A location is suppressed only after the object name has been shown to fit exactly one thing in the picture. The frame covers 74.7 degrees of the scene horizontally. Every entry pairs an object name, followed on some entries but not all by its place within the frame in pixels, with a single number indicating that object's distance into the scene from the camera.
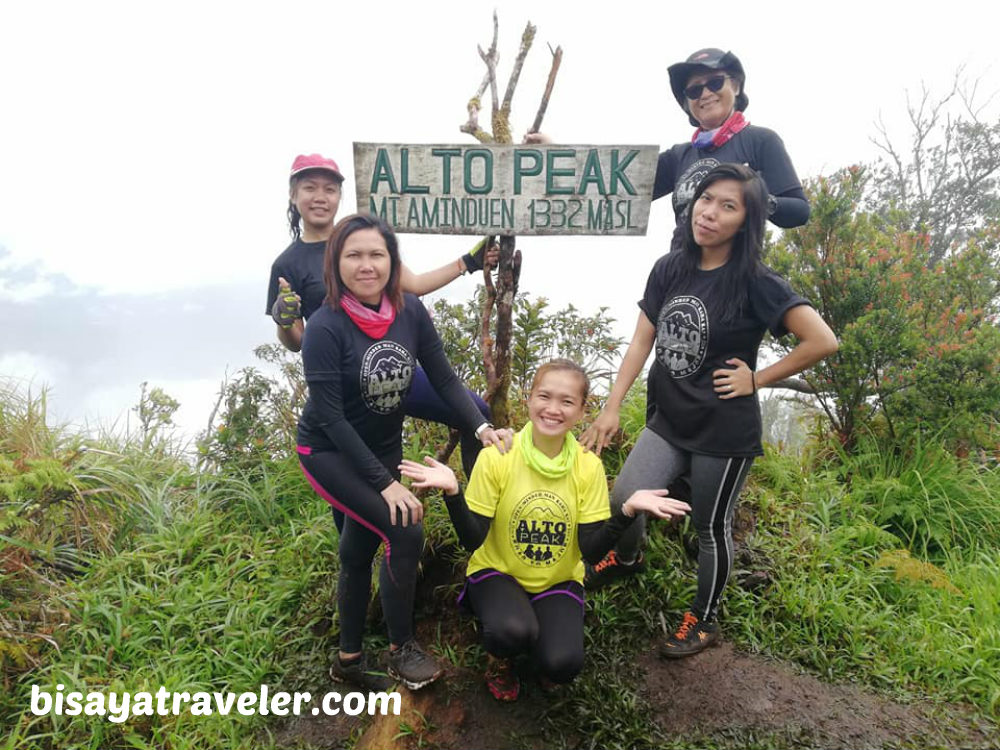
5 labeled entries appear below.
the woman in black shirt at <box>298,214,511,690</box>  2.42
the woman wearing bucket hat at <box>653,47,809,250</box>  2.85
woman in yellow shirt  2.45
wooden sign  3.01
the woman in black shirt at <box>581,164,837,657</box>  2.51
